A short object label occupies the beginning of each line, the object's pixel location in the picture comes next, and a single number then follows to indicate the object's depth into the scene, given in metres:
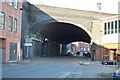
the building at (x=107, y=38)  37.81
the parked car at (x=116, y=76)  12.23
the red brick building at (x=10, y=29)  29.27
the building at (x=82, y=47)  160.84
